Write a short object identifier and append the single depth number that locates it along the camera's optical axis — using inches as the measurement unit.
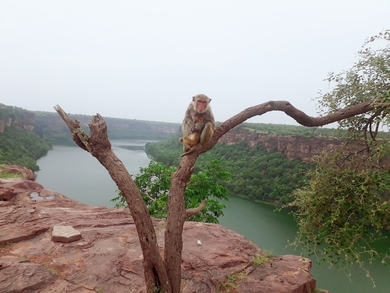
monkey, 169.6
